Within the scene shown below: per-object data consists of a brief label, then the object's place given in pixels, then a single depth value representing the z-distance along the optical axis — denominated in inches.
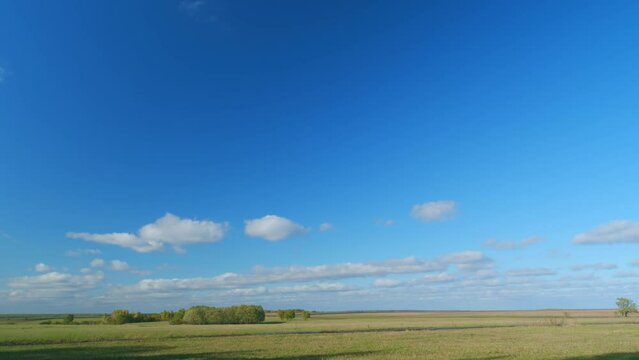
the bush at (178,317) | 5288.4
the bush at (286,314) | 6894.2
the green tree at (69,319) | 5689.0
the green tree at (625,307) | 7106.3
